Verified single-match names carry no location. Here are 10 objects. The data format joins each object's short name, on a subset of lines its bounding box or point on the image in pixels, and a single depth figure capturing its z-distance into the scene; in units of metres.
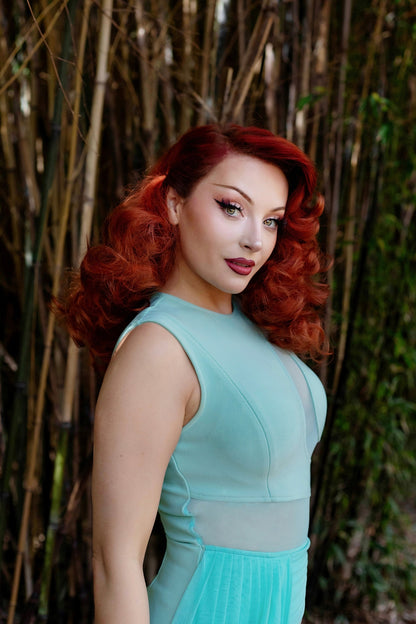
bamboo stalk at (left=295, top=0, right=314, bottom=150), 1.75
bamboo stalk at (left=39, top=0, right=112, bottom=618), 1.31
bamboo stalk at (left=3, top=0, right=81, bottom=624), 1.24
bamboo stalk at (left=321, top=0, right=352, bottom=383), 1.82
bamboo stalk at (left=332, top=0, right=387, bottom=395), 1.91
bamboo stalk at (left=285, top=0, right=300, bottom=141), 1.72
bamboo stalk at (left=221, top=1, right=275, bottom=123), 1.41
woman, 0.86
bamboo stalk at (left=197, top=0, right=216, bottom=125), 1.56
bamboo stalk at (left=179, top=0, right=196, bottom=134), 1.57
